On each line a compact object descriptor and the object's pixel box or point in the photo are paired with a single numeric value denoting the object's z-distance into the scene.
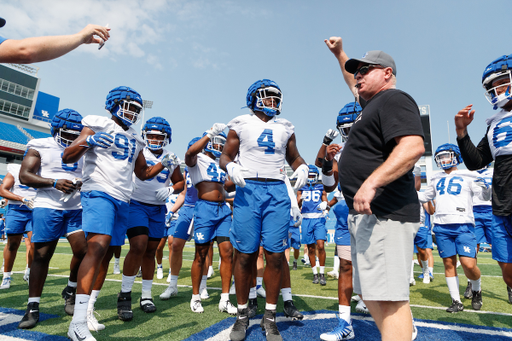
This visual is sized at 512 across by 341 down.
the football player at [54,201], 3.41
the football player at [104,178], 2.77
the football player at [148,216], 3.93
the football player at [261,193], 3.21
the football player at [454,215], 4.48
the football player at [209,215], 4.11
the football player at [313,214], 7.57
